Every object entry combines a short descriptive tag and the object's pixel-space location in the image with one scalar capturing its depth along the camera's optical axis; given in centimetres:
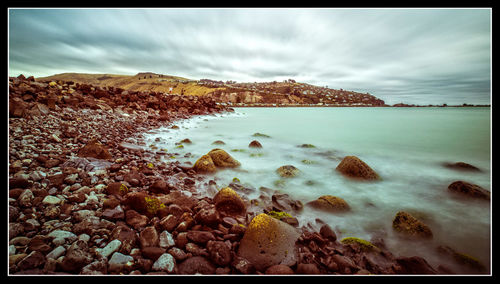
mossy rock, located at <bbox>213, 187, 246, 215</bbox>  273
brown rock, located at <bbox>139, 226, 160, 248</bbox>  182
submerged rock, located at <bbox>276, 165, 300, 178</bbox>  463
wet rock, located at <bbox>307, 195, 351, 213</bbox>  314
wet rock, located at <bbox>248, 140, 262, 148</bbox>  754
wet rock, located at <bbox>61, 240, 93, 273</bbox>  148
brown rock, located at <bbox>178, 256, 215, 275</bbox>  171
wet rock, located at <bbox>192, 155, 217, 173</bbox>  443
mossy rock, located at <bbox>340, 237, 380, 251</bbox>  218
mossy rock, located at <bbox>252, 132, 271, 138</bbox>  1022
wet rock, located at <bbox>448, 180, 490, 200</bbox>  344
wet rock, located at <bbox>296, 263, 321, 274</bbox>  175
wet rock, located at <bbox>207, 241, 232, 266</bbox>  177
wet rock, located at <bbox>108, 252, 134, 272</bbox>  157
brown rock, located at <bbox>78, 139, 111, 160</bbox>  365
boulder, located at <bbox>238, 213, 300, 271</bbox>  190
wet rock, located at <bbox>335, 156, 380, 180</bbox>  445
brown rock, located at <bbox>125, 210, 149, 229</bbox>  211
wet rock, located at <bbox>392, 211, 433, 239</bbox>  253
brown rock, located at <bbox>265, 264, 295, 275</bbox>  171
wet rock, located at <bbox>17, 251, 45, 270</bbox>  143
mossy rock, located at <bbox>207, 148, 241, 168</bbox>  493
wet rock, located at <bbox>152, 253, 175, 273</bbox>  164
